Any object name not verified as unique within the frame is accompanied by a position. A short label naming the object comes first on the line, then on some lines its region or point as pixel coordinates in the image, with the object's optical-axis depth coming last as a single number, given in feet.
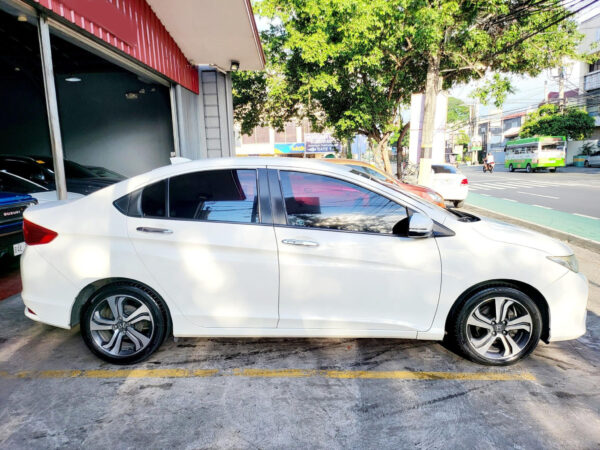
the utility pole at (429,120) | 40.34
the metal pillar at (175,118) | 31.99
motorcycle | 119.34
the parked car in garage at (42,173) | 25.36
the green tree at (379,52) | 41.75
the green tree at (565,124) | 128.57
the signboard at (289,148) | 182.24
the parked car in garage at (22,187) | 22.81
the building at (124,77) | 19.21
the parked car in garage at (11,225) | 16.88
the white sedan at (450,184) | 43.01
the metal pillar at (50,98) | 16.67
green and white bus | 104.17
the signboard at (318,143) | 114.19
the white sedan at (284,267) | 9.84
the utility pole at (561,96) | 131.03
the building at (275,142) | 183.52
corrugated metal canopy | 25.29
